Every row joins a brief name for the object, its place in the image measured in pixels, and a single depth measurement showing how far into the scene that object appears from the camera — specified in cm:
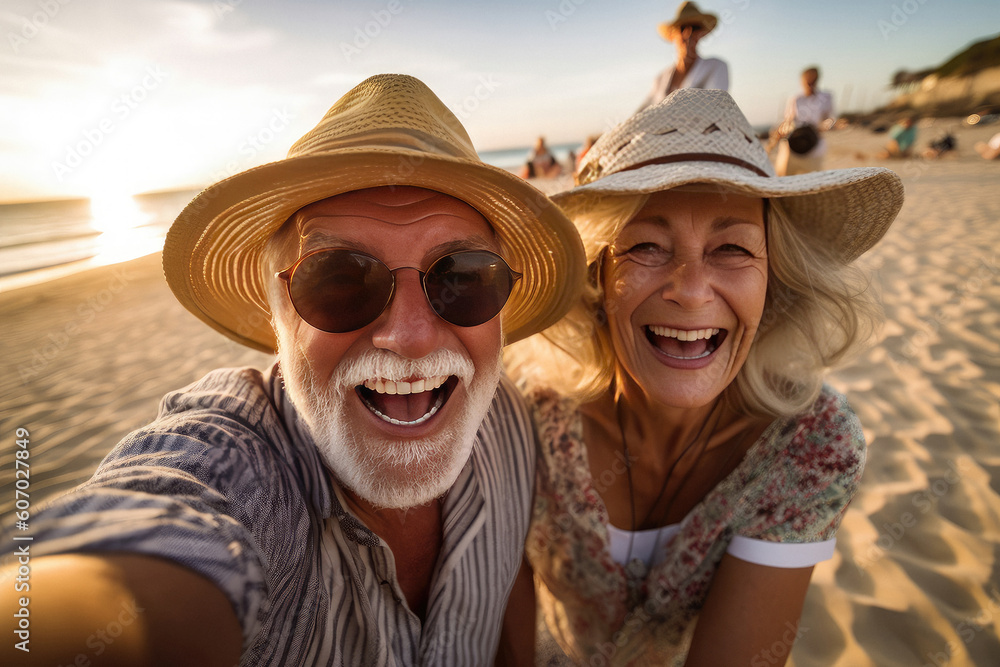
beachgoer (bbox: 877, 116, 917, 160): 1634
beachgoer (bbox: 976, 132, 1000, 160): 1428
